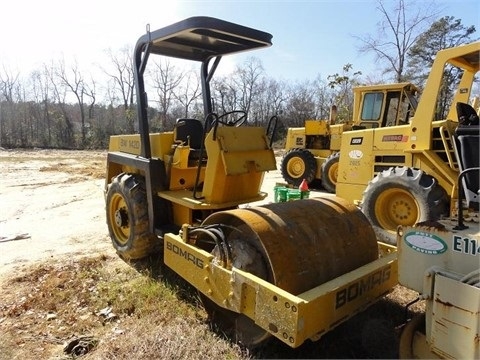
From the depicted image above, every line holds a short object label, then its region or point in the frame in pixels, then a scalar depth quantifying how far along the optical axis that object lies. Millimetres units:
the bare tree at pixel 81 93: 41072
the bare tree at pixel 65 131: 35844
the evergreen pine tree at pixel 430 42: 23547
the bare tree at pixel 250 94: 44150
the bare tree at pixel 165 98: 39925
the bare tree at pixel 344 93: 27016
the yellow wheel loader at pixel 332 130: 9406
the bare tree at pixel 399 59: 26500
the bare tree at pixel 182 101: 39094
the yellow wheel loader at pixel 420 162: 5035
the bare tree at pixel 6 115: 34406
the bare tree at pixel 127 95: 39266
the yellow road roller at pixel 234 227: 2598
